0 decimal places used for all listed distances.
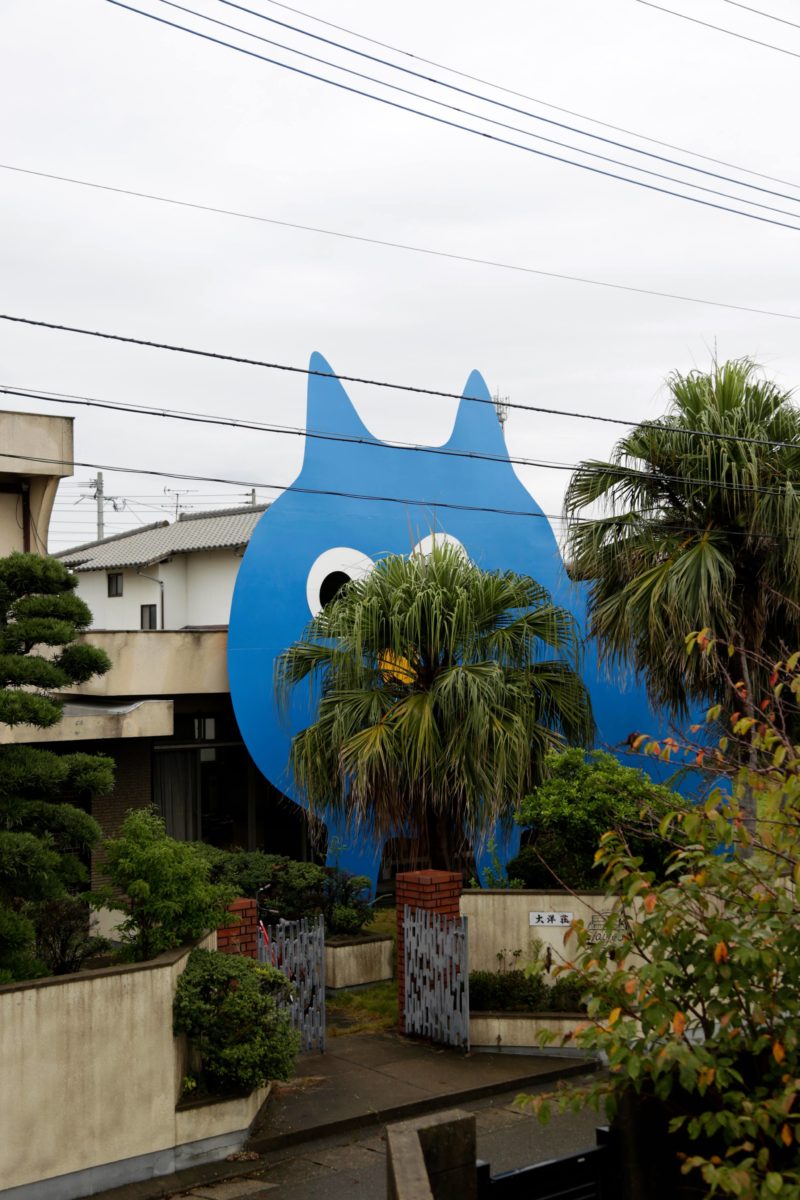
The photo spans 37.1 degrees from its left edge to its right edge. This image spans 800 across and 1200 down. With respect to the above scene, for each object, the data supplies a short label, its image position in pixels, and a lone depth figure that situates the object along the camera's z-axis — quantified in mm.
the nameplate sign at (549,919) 12500
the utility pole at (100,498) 53888
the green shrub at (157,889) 9539
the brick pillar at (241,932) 10586
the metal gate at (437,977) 11875
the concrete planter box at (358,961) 14219
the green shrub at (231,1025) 9203
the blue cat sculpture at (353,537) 16922
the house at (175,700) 16469
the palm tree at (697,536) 15180
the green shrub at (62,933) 9891
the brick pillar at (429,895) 12367
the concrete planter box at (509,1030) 11953
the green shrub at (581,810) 13297
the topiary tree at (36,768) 8844
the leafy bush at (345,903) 14680
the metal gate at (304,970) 11531
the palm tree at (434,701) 14039
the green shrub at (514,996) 12242
